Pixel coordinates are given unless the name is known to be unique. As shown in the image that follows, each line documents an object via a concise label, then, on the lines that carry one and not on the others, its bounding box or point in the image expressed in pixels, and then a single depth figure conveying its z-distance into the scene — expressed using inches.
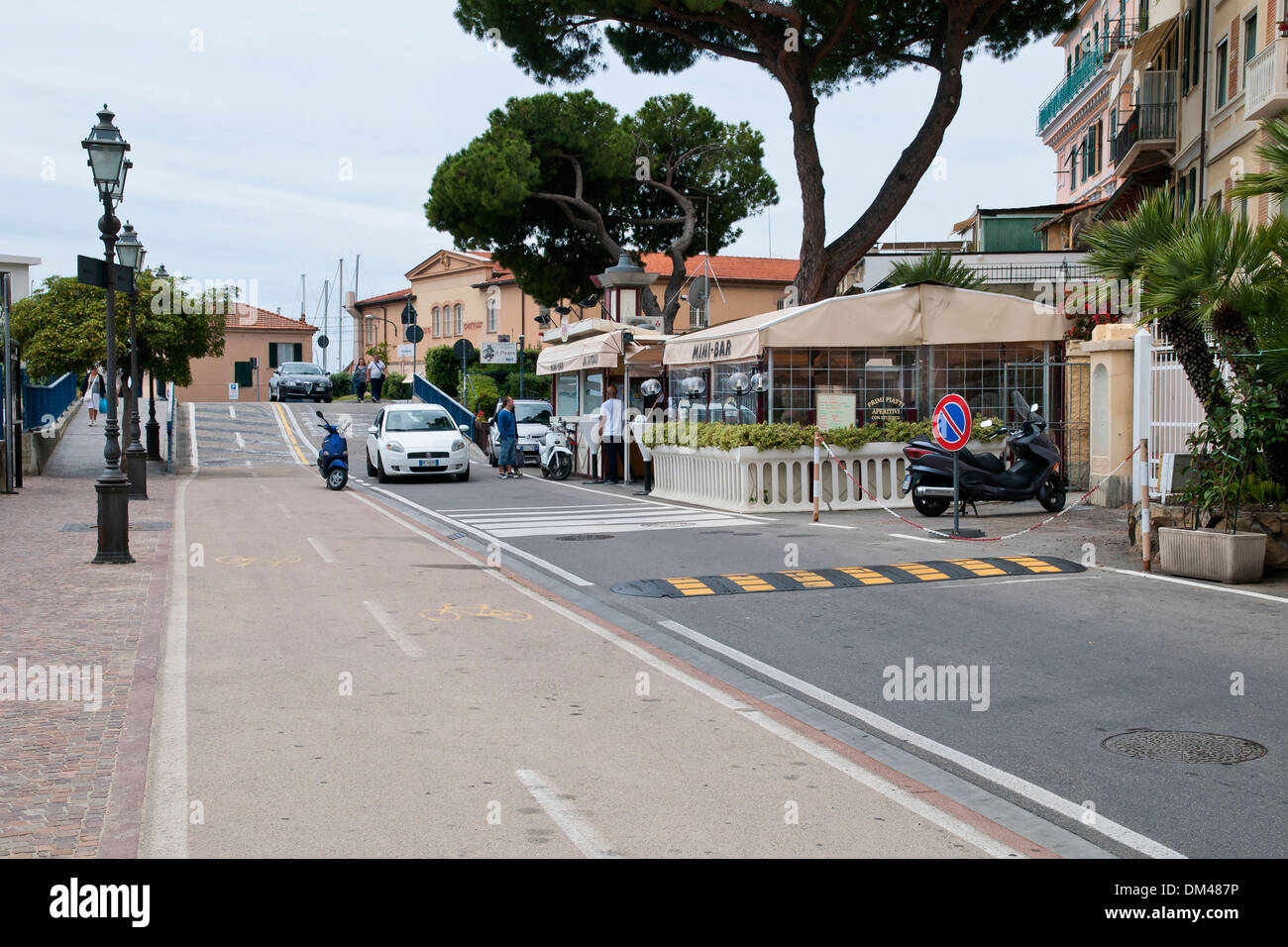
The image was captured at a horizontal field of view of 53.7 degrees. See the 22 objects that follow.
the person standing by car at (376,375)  2030.0
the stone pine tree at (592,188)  1422.2
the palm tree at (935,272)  867.4
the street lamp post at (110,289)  519.8
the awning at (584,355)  1027.3
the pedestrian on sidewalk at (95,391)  1697.8
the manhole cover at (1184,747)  237.3
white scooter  1067.9
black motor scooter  660.7
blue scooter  959.6
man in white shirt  1008.2
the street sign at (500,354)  1518.7
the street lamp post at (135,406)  865.5
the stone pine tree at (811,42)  960.9
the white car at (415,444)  1035.3
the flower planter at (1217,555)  449.1
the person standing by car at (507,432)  1116.5
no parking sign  594.9
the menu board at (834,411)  785.6
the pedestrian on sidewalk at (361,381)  2085.4
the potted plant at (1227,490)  451.2
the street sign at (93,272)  537.3
